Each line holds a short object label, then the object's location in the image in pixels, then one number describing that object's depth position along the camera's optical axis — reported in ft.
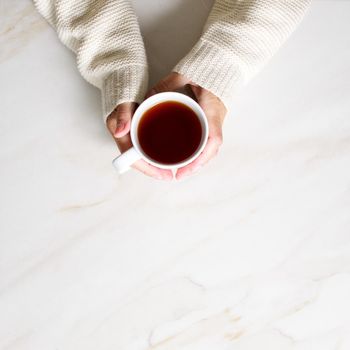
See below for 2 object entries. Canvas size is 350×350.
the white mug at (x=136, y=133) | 2.38
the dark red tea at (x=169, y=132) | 2.49
